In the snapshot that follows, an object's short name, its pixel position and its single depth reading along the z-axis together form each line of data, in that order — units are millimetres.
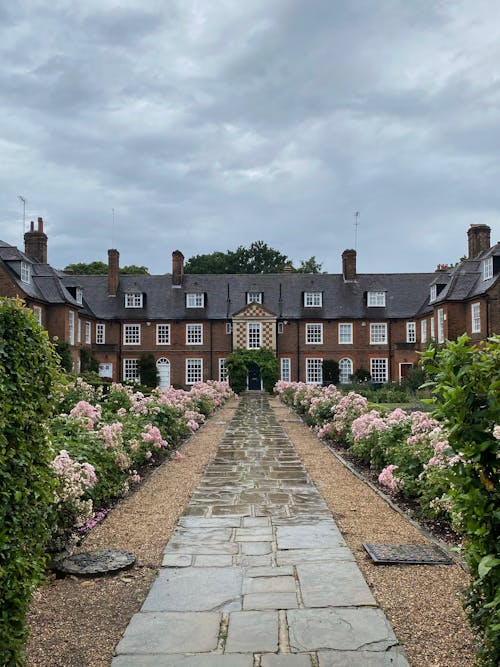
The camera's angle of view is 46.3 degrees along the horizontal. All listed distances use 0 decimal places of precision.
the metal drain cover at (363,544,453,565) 5133
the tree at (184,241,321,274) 66062
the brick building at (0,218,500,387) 39844
